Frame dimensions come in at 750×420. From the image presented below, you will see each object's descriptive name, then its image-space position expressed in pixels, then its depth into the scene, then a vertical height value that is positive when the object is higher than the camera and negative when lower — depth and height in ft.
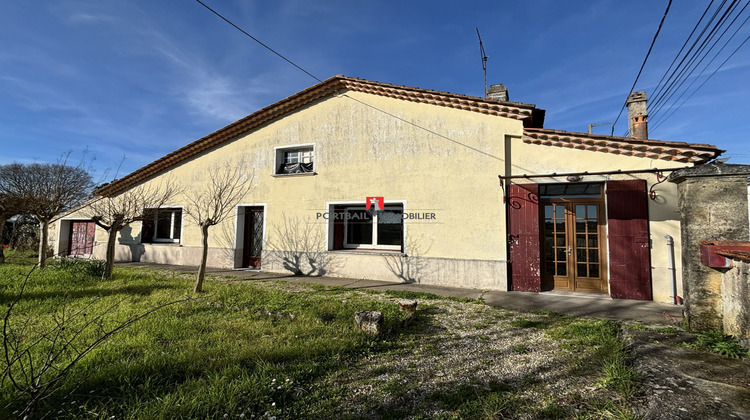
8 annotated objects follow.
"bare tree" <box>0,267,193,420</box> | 8.29 -4.31
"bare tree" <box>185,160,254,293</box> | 34.45 +5.07
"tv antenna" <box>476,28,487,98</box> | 33.95 +18.74
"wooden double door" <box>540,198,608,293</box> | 22.20 -0.80
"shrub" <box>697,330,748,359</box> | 10.24 -3.87
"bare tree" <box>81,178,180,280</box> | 23.88 +2.78
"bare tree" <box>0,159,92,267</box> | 28.04 +3.15
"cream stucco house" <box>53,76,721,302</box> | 20.40 +3.21
